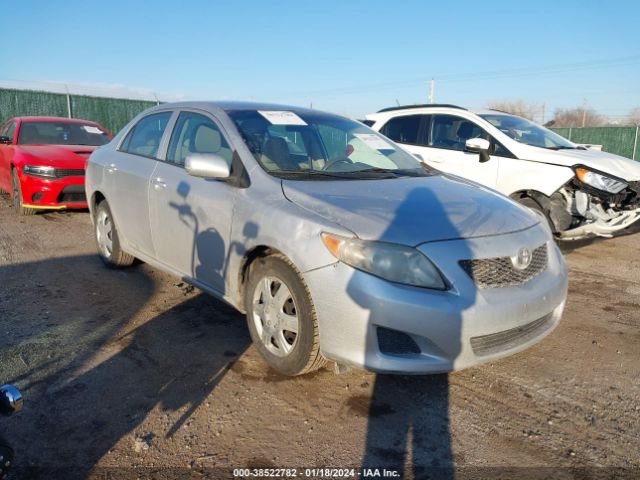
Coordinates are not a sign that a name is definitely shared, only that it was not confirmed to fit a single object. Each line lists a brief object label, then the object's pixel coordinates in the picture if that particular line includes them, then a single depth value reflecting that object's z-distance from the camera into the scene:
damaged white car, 5.77
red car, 7.44
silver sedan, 2.63
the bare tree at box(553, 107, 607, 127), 52.77
